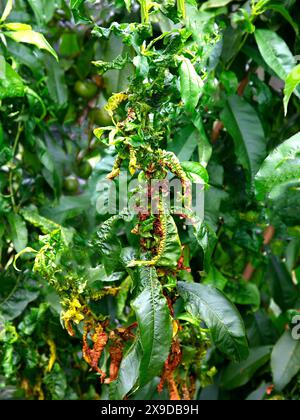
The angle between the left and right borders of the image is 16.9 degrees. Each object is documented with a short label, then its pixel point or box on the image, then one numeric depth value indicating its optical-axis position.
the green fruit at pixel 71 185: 1.53
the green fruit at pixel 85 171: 1.56
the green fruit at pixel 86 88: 1.51
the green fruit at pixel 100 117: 1.46
